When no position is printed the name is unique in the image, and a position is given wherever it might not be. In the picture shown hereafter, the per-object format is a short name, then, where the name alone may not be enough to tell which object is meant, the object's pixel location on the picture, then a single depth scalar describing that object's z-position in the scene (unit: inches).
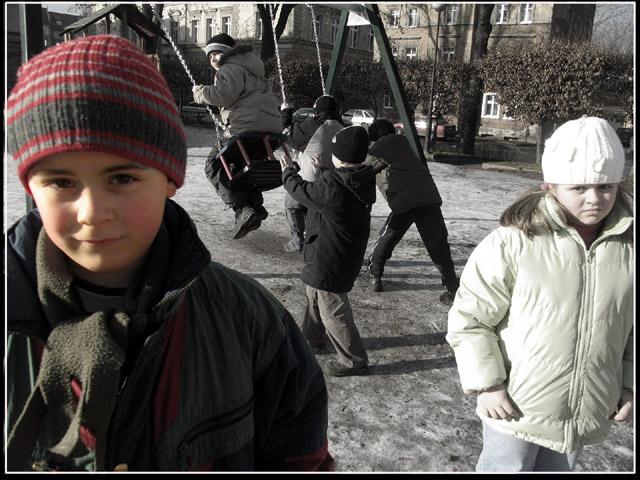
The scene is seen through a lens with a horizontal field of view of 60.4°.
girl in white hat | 72.5
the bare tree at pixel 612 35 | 644.4
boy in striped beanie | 38.8
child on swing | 147.3
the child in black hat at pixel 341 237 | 134.6
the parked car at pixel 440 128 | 853.8
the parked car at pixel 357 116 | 966.4
